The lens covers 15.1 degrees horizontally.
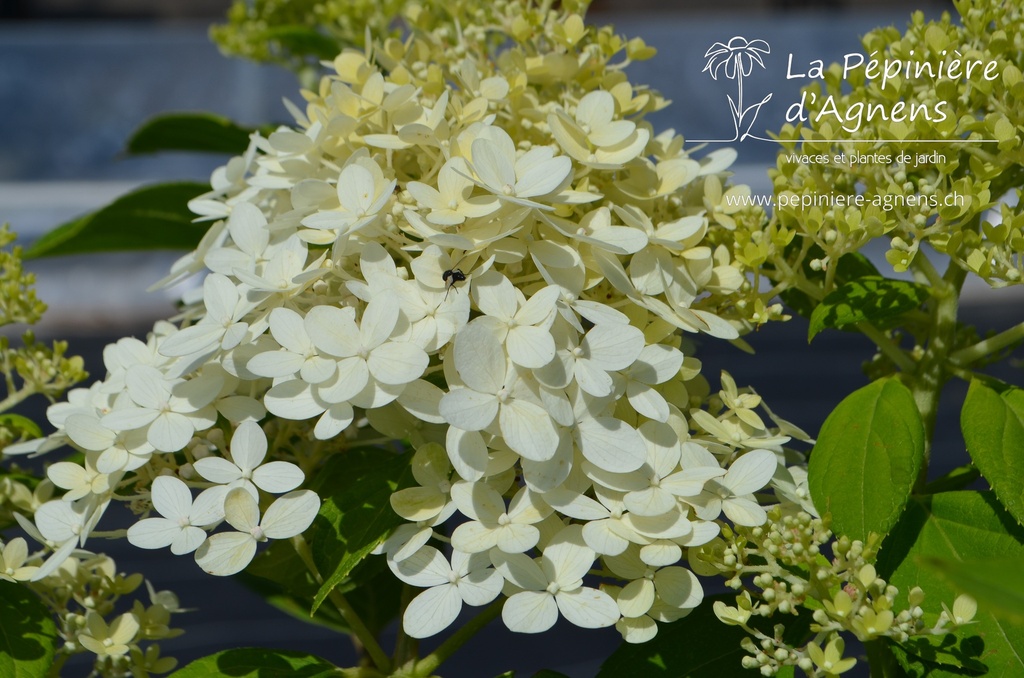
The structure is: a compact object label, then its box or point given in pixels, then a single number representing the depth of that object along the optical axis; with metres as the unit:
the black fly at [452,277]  0.93
